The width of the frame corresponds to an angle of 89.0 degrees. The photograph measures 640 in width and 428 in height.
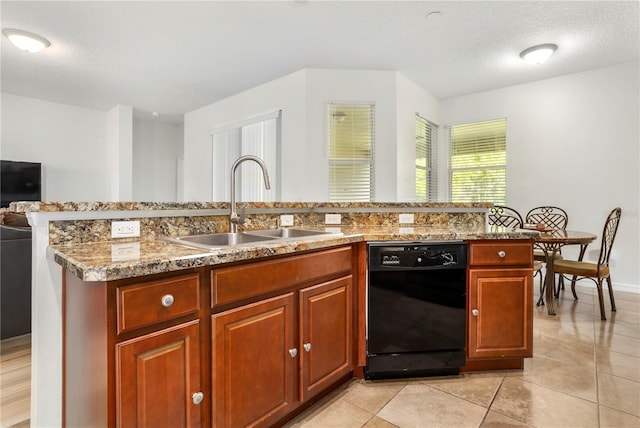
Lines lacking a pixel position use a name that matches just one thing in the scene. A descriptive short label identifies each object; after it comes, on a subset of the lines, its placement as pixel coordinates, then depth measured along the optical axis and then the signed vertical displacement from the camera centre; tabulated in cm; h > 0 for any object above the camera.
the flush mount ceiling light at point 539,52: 327 +163
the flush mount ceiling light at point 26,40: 303 +167
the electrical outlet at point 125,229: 149 -7
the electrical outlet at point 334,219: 249 -5
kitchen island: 99 -16
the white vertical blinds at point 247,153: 424 +85
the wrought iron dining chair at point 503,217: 416 -7
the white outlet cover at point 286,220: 229 -5
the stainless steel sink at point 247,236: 170 -13
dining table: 283 -30
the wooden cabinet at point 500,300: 192 -53
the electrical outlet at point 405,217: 251 -5
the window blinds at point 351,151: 389 +73
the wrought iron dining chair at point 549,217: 408 -7
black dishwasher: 183 -55
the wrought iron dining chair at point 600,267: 288 -51
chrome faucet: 179 +7
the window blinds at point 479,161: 456 +73
